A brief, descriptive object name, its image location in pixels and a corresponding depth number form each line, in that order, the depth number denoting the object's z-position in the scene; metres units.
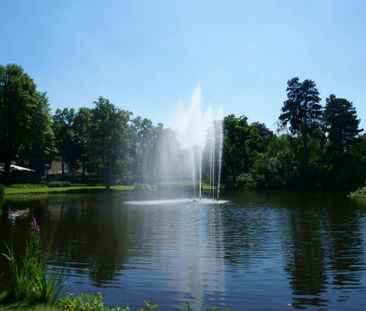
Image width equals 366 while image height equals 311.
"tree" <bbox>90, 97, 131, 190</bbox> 71.50
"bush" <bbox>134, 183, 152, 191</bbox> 70.90
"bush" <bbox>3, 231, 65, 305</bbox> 8.54
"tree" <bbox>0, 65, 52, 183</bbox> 63.91
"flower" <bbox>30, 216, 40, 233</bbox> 9.02
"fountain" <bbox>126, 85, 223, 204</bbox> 79.31
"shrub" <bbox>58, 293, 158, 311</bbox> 7.69
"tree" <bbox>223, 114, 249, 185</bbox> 82.69
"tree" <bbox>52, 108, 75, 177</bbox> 95.44
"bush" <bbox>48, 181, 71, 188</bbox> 67.75
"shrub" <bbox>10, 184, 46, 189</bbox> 61.75
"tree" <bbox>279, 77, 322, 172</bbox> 71.50
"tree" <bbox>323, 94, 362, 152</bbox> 72.50
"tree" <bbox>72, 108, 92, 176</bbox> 96.44
